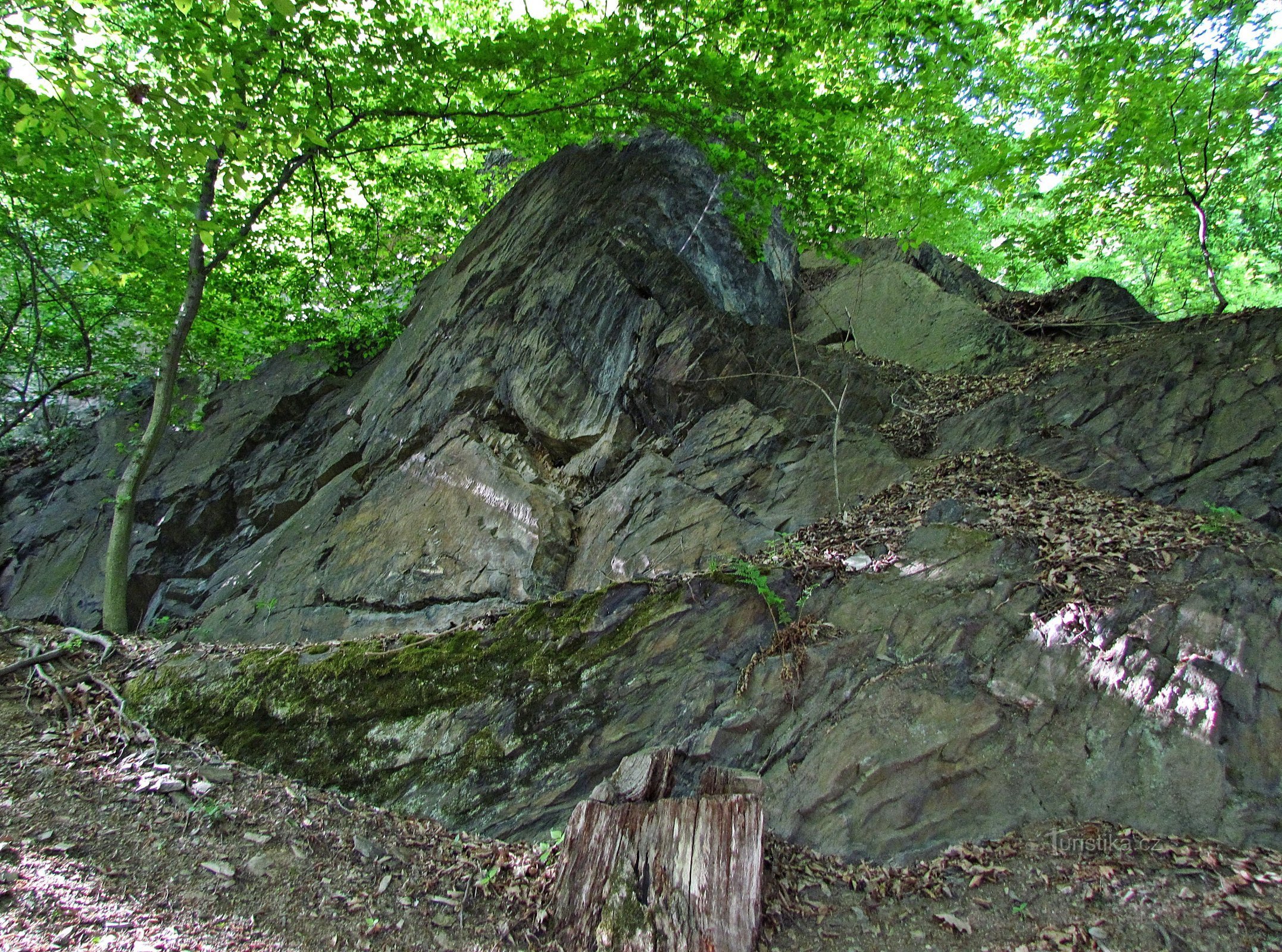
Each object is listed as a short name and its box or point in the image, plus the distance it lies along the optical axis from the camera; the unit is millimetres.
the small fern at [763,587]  5738
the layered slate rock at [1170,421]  6996
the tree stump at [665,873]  3473
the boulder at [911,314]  11578
